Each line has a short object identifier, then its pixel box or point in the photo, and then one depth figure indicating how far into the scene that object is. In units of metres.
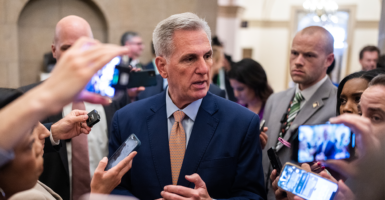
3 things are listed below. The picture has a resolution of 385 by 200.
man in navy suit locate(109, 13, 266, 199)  1.85
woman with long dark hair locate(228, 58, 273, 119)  3.55
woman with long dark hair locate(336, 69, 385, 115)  2.06
